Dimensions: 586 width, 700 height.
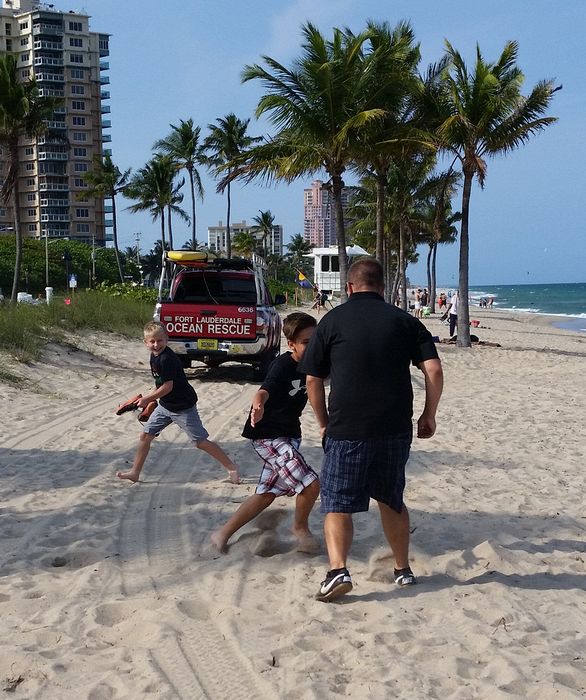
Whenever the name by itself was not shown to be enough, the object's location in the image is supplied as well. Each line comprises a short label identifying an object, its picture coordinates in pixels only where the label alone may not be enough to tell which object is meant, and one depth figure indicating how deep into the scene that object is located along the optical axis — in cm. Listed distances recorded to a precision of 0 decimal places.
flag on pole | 4962
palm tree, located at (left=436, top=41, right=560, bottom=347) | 1939
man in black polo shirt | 403
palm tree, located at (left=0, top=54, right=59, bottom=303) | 2656
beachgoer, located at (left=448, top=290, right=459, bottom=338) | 2365
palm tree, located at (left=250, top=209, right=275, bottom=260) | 8138
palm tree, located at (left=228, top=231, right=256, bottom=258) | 7612
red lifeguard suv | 1310
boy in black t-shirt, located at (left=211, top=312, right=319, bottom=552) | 482
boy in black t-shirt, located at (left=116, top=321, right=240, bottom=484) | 643
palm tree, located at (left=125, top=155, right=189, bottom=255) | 5825
